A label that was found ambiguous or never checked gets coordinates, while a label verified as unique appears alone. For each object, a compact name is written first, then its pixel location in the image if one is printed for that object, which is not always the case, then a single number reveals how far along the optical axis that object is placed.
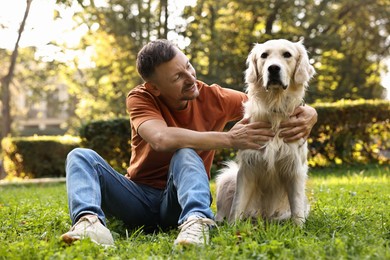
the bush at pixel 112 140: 10.55
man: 2.96
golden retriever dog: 3.48
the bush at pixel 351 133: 10.09
